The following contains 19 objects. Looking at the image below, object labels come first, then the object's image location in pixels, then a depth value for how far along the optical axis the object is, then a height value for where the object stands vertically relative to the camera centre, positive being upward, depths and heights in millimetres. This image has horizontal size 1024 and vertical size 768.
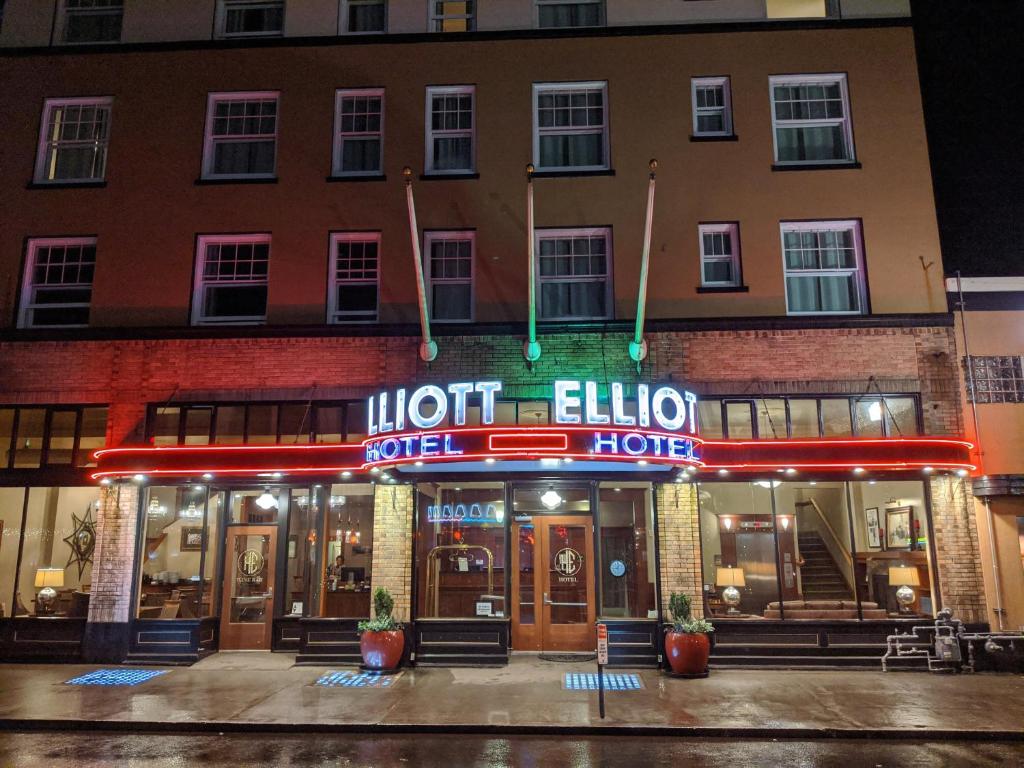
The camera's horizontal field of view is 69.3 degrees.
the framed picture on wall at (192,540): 16562 +262
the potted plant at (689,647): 13977 -1799
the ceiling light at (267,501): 16750 +1115
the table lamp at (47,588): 16312 -763
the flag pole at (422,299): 15163 +5138
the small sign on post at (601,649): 11000 -1449
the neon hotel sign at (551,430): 13211 +2155
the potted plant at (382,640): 14516 -1715
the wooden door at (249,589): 16531 -815
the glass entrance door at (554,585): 15773 -731
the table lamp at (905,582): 15375 -683
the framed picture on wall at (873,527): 15438 +430
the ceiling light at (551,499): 16188 +1089
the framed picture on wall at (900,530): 15633 +378
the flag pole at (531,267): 14906 +5574
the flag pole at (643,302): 14883 +5079
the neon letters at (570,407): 13664 +2631
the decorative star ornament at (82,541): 16641 +254
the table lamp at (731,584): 15484 -712
